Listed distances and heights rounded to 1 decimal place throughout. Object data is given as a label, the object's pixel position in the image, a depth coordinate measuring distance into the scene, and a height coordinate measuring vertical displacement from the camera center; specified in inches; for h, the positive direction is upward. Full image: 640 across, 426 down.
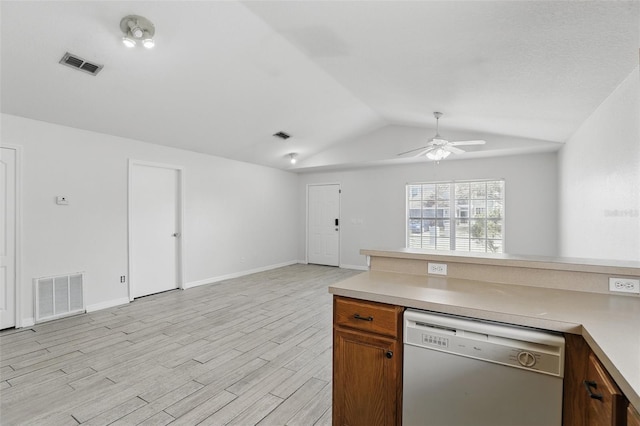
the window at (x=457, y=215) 225.6 -1.5
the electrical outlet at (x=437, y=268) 79.6 -14.6
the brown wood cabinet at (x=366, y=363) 60.9 -31.7
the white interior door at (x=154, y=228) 180.2 -9.9
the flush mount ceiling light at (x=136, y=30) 94.0 +58.2
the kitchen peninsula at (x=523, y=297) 42.3 -16.8
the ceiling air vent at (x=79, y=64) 108.4 +55.4
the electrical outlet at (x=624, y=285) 60.3 -14.5
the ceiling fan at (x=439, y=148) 155.9 +35.1
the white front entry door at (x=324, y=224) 290.8 -11.1
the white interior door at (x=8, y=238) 133.1 -11.4
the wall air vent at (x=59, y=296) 141.4 -40.6
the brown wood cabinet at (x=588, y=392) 35.7 -24.0
